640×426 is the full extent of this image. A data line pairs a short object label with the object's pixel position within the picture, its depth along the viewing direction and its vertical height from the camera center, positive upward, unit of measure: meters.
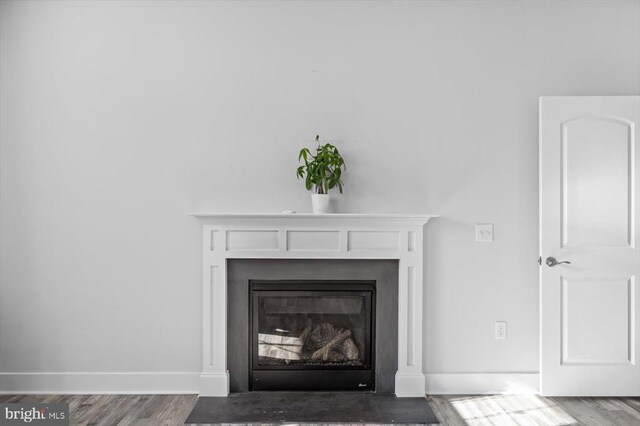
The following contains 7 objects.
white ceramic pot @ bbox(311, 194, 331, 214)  3.29 +0.06
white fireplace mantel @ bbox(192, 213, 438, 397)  3.32 -0.26
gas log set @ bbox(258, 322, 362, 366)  3.42 -0.89
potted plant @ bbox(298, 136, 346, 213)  3.28 +0.25
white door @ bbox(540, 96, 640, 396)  3.36 -0.22
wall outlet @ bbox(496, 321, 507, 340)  3.46 -0.77
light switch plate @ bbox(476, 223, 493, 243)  3.47 -0.13
